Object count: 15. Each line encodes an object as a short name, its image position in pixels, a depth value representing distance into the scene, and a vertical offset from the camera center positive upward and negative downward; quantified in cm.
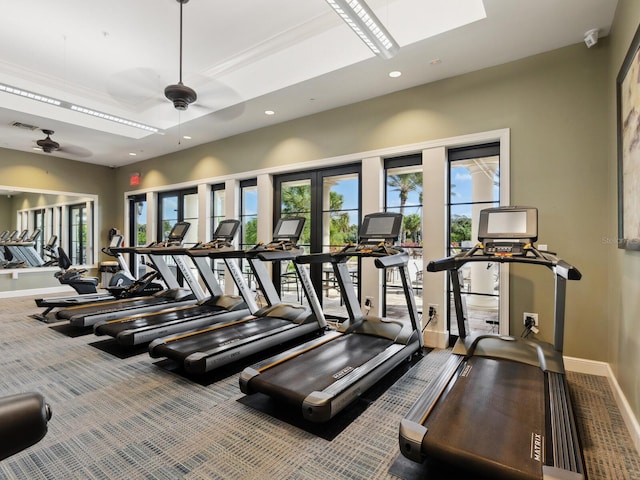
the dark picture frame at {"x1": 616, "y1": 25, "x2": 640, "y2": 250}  227 +69
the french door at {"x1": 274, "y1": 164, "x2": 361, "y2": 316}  523 +50
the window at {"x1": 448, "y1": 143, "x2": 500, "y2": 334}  409 +37
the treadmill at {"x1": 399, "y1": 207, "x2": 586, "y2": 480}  170 -106
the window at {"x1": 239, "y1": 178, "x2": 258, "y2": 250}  646 +52
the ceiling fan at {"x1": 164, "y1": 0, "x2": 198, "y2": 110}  386 +169
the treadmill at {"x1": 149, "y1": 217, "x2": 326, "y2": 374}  332 -108
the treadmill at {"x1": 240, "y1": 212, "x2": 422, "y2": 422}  246 -109
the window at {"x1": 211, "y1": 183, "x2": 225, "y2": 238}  705 +72
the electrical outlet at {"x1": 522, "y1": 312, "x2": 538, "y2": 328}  360 -82
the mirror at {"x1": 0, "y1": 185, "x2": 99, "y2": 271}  779 +56
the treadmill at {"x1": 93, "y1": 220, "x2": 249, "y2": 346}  403 -106
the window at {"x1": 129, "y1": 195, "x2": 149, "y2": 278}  872 +36
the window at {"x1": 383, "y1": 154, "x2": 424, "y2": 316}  460 +53
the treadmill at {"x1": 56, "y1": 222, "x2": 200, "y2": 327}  476 -102
